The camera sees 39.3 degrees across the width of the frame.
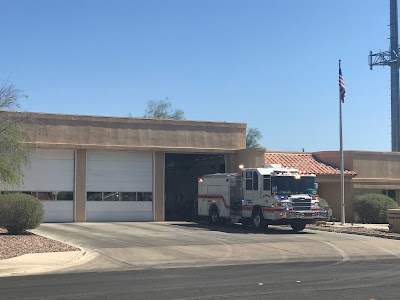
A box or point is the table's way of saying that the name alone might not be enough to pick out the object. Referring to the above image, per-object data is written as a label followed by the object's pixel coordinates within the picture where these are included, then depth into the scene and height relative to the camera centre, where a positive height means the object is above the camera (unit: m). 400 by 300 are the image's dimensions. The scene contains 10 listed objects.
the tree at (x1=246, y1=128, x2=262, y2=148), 79.38 +6.56
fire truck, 25.39 -0.78
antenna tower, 68.62 +14.75
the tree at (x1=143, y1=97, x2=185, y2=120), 69.75 +8.61
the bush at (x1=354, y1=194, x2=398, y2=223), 33.88 -1.53
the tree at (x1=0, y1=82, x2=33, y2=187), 19.66 +1.29
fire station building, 30.69 +1.12
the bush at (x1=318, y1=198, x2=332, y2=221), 27.88 -1.21
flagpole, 31.30 +1.98
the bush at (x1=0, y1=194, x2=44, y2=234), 21.97 -1.23
